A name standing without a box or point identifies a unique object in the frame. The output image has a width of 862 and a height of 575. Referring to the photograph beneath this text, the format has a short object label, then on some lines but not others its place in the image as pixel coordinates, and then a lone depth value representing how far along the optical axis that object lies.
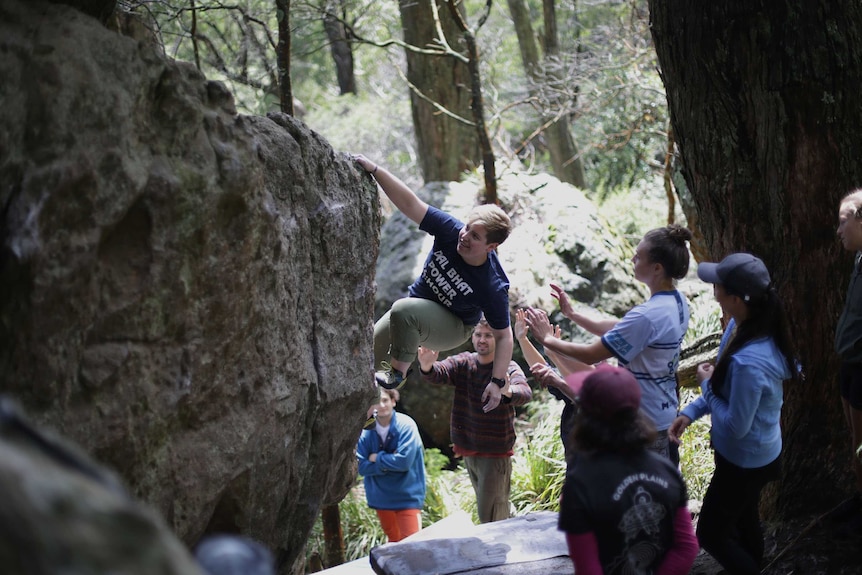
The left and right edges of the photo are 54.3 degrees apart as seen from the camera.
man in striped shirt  5.66
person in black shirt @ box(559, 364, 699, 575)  2.90
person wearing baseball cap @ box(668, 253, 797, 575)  3.59
